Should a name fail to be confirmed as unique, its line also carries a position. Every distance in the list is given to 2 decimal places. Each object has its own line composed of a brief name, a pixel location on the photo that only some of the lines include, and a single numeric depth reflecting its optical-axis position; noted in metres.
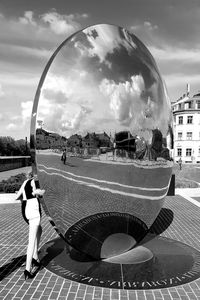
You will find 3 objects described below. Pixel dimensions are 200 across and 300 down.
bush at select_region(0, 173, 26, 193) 16.21
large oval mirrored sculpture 5.29
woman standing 5.72
